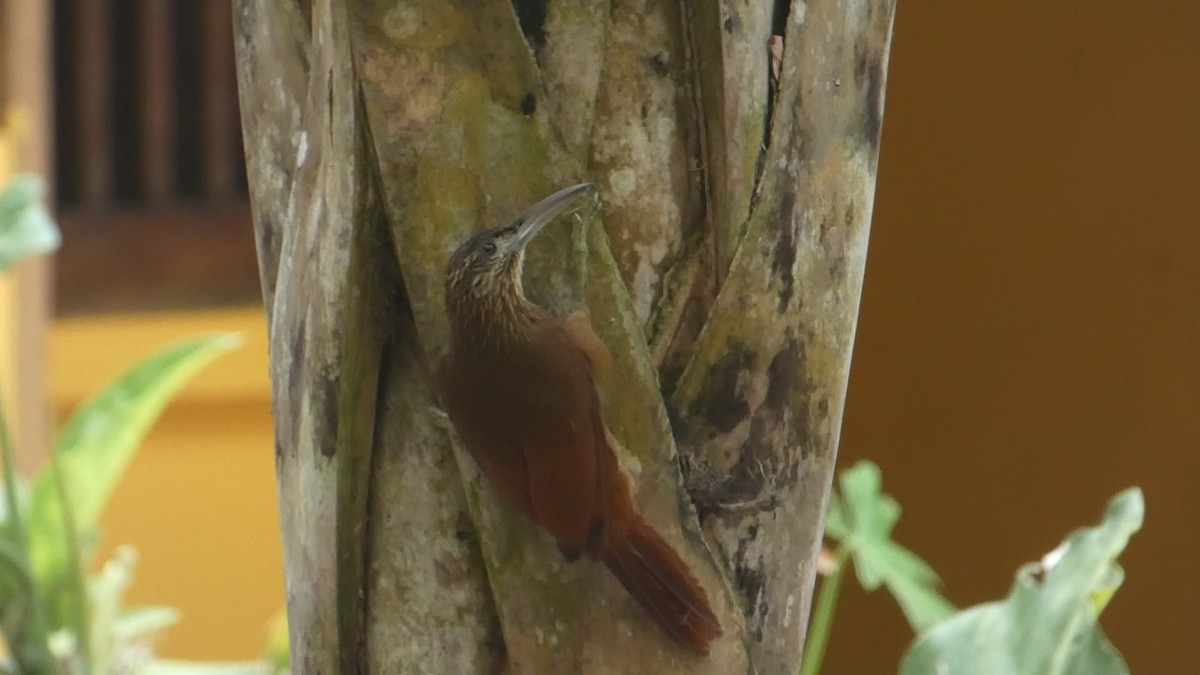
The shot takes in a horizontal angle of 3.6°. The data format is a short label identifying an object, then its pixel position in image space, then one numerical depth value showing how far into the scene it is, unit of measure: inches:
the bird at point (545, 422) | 389.0
